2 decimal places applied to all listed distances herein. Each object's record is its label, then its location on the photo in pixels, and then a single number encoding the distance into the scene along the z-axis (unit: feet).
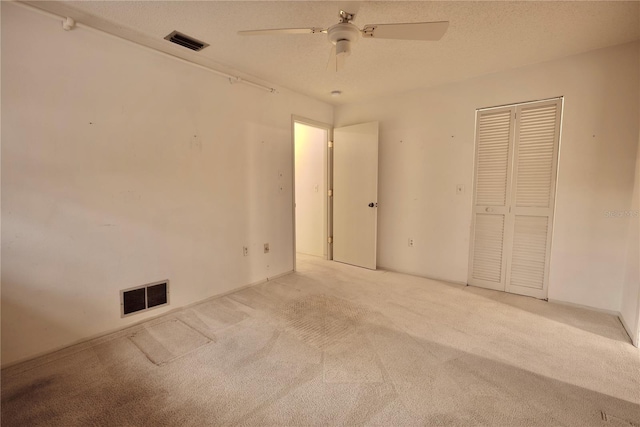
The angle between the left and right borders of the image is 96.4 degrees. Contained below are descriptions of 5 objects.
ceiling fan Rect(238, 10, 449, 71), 5.51
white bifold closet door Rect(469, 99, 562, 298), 9.58
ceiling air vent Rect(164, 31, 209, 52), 7.59
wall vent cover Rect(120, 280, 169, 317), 7.91
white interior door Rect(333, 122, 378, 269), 13.05
